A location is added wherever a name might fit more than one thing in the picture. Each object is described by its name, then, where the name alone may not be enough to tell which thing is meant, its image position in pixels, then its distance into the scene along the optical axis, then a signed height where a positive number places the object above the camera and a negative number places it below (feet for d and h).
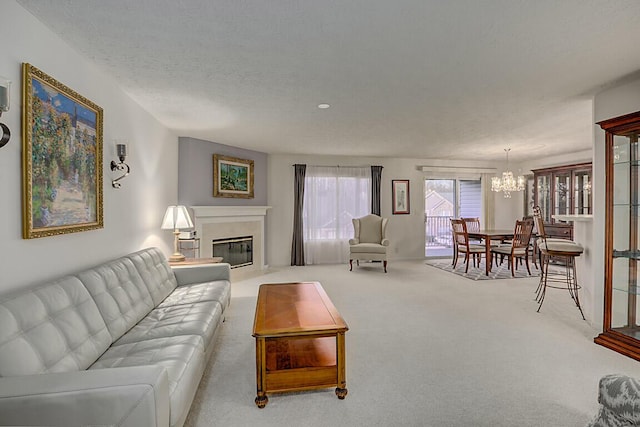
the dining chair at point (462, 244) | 20.20 -2.01
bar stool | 11.87 -1.34
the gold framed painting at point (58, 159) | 6.05 +1.07
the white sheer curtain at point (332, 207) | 22.89 +0.25
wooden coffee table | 6.87 -3.31
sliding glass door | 26.32 +0.86
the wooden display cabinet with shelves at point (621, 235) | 9.41 -0.69
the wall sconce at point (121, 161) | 9.55 +1.40
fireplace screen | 18.12 -2.19
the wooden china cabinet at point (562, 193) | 20.11 +1.15
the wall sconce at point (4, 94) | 4.94 +1.70
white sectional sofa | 3.96 -2.20
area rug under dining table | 18.88 -3.58
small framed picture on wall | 24.58 +1.08
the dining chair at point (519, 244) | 19.21 -1.88
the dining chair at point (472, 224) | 23.43 -0.96
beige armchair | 20.62 -1.90
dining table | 19.31 -1.48
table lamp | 13.05 -0.37
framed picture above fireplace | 18.13 +1.89
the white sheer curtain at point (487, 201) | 26.03 +0.76
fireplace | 16.98 -0.86
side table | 15.39 -1.65
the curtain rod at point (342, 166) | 22.96 +3.07
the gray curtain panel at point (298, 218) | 22.44 -0.48
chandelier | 20.81 +1.73
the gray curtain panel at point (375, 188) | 23.82 +1.59
